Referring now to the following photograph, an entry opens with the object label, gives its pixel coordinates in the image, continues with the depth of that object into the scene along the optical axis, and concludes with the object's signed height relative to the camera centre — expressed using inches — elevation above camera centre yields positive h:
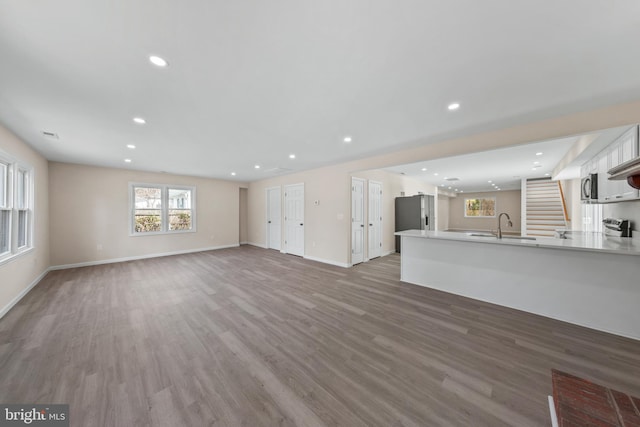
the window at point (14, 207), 122.0 +4.5
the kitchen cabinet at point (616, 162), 90.5 +25.4
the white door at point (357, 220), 211.5 -6.6
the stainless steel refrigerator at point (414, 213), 250.2 +0.7
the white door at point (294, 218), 250.7 -5.2
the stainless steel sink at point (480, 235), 146.2 -14.7
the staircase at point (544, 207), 251.1 +7.4
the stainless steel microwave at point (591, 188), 127.7 +15.6
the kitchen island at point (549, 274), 95.3 -32.6
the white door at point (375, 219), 234.0 -6.0
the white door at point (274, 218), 283.0 -5.7
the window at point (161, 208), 238.7 +6.8
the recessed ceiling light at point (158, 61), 65.3 +47.6
